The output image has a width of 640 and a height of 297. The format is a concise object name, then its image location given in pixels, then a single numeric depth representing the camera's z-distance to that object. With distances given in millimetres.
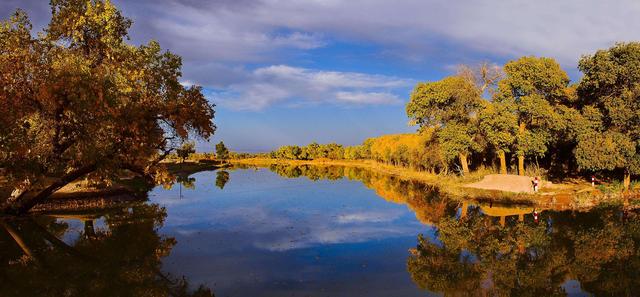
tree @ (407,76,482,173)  49406
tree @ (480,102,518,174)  42938
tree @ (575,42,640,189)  34344
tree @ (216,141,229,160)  123369
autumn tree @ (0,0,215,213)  20359
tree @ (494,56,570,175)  42188
